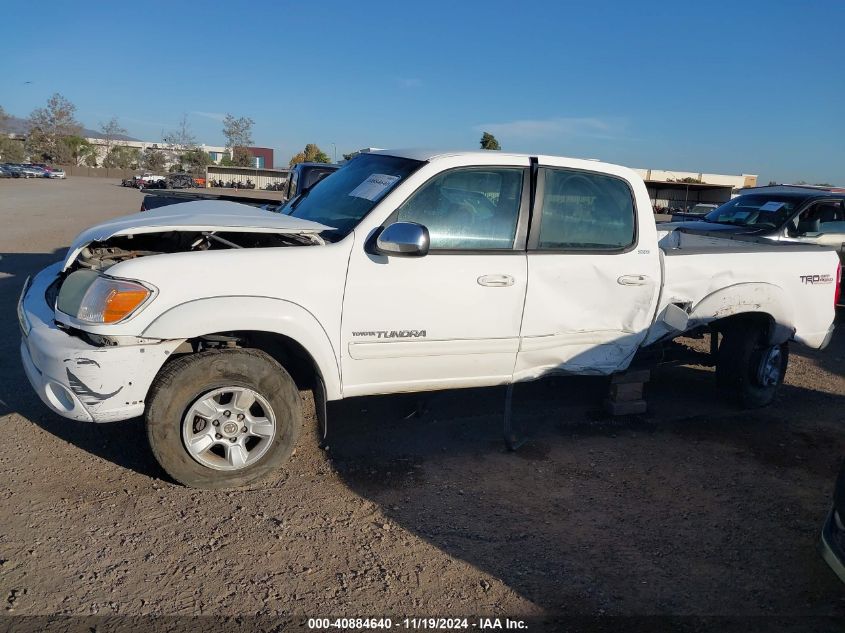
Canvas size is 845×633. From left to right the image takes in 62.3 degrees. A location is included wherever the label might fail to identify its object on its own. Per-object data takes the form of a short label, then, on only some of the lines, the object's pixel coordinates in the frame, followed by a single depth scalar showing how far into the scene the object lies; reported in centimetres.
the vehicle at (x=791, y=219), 972
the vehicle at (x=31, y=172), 6384
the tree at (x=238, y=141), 8919
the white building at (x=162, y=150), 9219
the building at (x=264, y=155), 11128
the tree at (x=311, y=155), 7288
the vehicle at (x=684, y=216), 1190
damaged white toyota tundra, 366
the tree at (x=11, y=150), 8706
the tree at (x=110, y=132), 10226
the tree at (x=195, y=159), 8131
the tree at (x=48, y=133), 9219
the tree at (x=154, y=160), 8938
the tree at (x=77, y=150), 9255
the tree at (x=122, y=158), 9325
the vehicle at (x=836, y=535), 295
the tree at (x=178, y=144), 9350
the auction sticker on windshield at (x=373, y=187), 441
